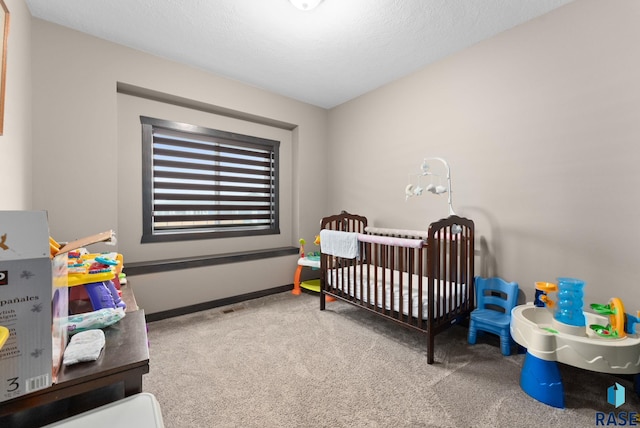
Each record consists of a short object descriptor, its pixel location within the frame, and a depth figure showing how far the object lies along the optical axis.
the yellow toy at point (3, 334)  0.50
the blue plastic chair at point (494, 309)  1.92
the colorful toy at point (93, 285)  1.22
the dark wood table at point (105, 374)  0.64
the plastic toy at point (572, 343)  1.36
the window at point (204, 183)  2.66
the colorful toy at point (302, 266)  3.15
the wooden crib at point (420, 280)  1.87
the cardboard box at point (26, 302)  0.56
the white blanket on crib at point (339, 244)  2.29
